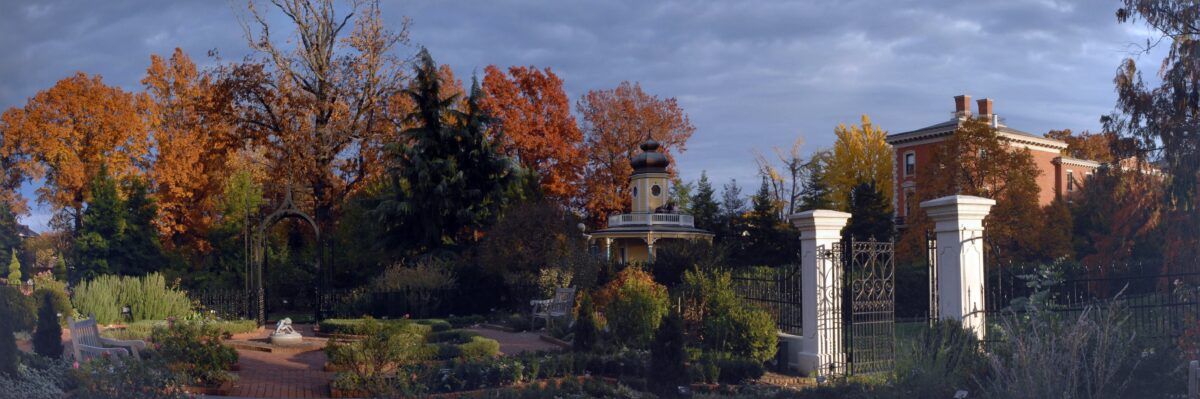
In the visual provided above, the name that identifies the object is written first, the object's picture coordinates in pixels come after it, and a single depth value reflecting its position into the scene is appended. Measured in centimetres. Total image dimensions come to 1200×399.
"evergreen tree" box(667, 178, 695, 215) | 4953
